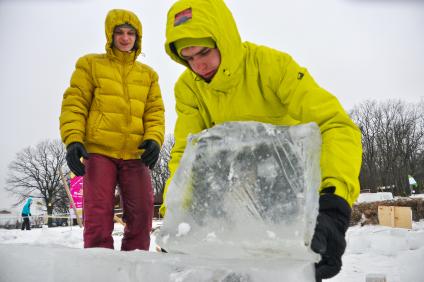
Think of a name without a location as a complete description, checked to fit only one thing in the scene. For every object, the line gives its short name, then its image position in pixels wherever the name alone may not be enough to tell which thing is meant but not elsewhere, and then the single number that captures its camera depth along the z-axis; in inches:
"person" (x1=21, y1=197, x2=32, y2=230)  549.7
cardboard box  283.7
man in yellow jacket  47.7
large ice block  36.9
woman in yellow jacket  84.6
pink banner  392.8
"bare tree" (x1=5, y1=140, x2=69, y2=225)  1243.8
